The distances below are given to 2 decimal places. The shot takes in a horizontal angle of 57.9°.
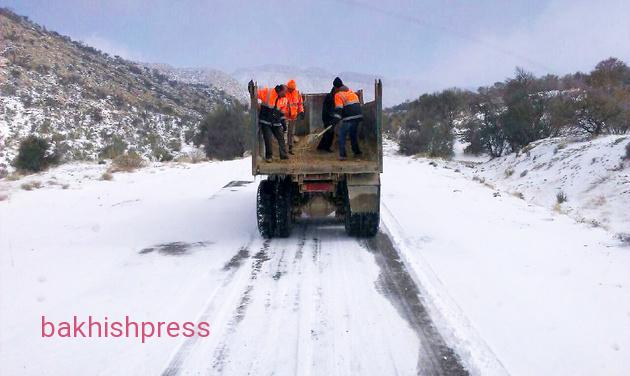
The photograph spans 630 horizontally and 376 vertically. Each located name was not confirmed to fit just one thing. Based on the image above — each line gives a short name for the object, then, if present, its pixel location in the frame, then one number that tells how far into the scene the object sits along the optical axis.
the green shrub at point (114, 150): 28.13
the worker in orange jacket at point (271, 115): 9.87
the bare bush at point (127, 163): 22.47
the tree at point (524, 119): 28.62
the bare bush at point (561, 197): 15.64
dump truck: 9.23
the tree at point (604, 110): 24.05
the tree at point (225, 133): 37.00
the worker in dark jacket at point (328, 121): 11.23
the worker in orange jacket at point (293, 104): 10.87
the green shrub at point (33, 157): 21.66
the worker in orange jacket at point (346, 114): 10.04
